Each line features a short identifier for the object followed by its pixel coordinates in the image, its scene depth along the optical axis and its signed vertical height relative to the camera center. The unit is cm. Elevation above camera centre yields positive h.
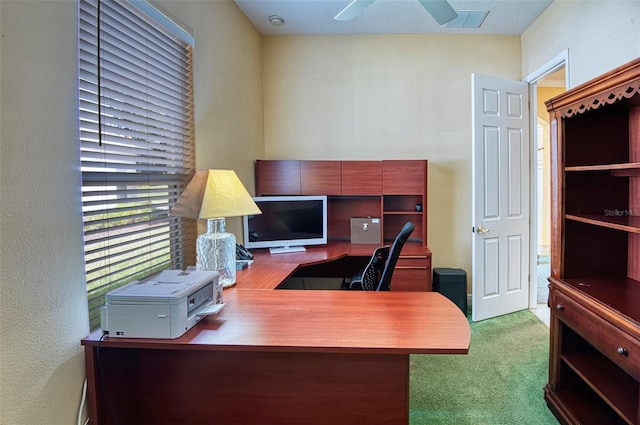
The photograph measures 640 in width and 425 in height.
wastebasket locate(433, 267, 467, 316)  349 -78
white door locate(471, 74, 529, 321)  329 +8
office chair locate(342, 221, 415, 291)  224 -43
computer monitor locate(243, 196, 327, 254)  314 -16
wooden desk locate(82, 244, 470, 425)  141 -70
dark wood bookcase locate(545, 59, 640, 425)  186 -19
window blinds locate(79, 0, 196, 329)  150 +32
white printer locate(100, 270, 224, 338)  134 -39
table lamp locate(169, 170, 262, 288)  194 -1
